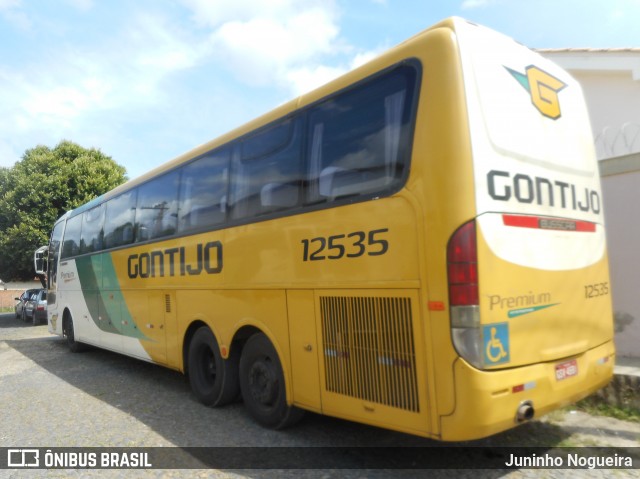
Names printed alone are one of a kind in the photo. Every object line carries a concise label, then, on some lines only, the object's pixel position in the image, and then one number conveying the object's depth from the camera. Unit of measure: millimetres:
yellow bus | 3271
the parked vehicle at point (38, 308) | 21438
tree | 22031
